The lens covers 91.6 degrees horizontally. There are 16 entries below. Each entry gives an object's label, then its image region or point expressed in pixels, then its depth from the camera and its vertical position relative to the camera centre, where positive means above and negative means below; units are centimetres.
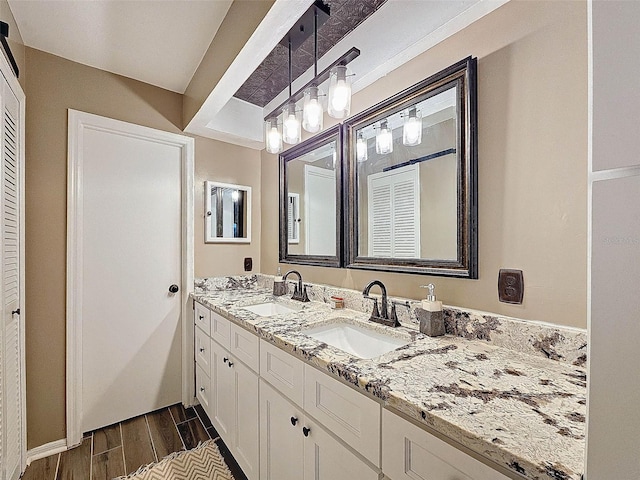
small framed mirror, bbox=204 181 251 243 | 241 +21
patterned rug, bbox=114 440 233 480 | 159 -120
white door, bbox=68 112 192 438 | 192 -20
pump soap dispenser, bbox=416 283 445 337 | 122 -31
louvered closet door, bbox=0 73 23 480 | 136 -24
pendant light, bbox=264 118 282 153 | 181 +61
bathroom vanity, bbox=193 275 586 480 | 61 -39
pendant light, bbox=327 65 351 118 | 139 +67
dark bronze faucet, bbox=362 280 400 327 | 137 -34
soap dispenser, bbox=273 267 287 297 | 219 -34
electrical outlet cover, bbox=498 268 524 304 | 108 -16
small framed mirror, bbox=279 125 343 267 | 187 +26
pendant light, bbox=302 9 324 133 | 152 +66
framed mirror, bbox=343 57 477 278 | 123 +28
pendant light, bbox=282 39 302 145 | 169 +64
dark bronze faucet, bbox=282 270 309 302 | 195 -34
